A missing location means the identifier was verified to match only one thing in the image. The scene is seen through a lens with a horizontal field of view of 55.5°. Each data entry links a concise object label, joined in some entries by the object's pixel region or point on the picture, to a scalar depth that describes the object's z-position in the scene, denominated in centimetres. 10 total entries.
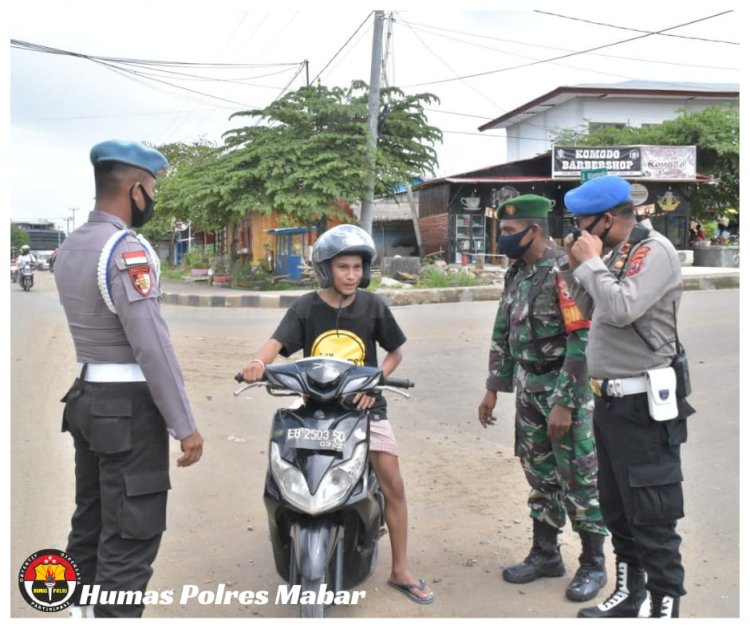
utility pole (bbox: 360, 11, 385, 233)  1462
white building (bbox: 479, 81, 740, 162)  3109
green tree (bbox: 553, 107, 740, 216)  2388
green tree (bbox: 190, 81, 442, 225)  1742
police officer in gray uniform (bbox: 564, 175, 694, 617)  264
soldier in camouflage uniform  311
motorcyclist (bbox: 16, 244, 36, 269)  2123
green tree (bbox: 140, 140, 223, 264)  1947
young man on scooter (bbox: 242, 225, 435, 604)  300
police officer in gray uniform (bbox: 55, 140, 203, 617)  240
